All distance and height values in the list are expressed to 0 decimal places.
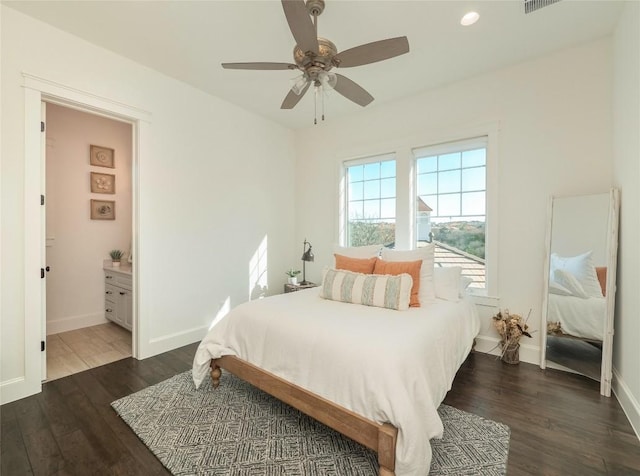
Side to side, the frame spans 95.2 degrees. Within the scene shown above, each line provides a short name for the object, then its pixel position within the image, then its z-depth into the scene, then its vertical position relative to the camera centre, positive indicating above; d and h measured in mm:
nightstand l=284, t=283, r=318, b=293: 3965 -745
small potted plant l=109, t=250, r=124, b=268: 4082 -398
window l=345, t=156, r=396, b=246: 3844 +449
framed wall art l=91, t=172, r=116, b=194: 4016 +641
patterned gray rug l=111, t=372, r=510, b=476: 1554 -1257
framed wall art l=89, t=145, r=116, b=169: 3982 +1006
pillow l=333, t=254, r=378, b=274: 2883 -314
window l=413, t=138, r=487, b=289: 3189 +365
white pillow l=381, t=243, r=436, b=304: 2635 -271
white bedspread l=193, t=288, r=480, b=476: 1402 -728
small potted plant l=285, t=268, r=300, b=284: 4102 -626
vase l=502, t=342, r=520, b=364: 2777 -1116
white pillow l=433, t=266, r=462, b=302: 2680 -448
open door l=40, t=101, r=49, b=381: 2352 -63
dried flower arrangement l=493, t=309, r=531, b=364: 2748 -920
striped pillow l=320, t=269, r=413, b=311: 2332 -469
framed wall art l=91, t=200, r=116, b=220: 4031 +266
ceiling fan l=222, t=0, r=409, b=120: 1630 +1141
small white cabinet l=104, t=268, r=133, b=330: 3566 -880
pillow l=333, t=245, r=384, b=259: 3152 -204
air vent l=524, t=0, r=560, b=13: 2064 +1664
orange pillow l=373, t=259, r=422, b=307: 2484 -328
